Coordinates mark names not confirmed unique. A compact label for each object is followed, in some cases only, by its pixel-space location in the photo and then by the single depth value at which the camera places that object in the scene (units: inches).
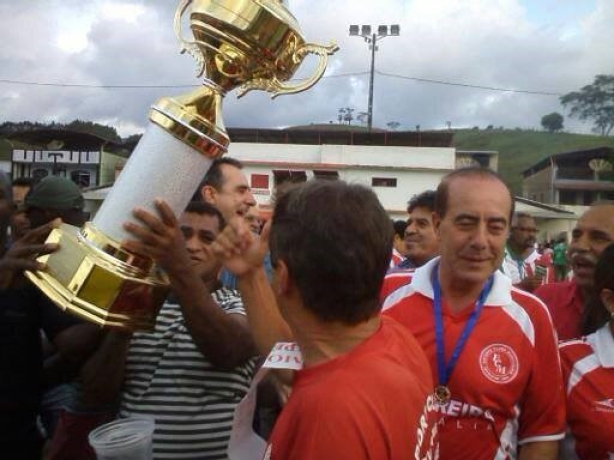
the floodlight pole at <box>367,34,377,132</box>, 1365.7
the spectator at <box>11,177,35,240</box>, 177.0
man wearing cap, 79.5
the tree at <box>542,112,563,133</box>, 4783.5
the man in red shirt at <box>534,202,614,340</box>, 126.3
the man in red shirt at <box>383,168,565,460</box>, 79.3
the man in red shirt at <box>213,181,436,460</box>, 45.8
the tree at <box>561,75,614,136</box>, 4060.0
